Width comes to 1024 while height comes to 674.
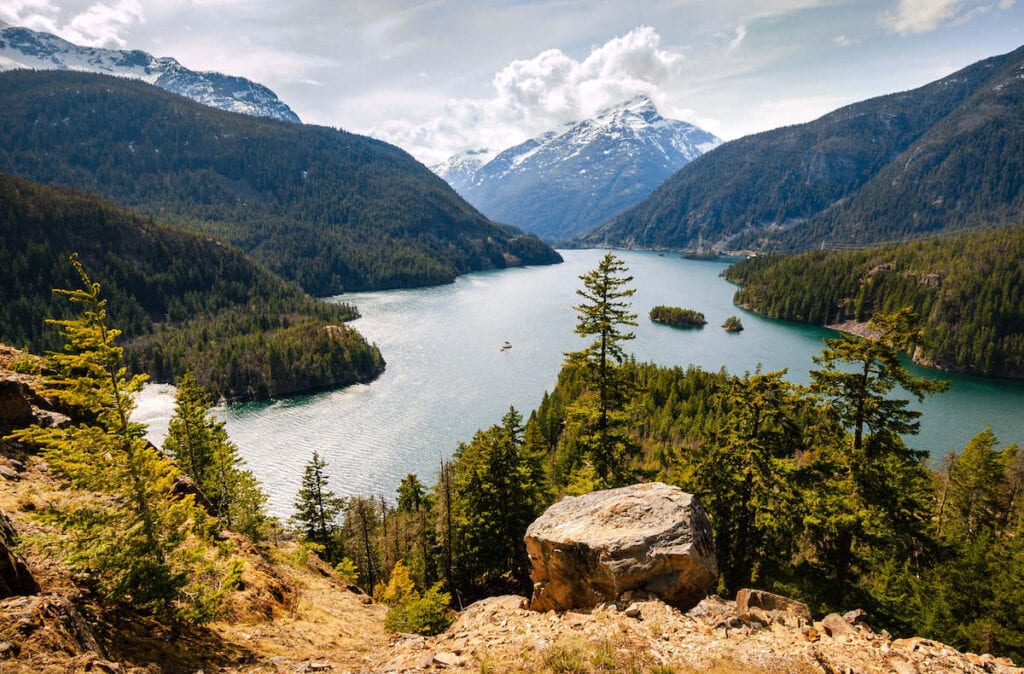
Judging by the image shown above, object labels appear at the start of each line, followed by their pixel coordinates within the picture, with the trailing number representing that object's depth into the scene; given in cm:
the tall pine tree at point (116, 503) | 1157
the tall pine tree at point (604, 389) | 2414
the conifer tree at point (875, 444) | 1973
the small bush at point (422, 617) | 1939
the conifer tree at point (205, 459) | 3134
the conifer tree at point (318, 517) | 4159
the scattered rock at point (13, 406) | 1784
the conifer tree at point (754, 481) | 2327
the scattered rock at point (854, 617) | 1495
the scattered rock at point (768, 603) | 1481
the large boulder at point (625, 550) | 1546
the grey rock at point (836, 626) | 1302
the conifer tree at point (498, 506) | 3158
